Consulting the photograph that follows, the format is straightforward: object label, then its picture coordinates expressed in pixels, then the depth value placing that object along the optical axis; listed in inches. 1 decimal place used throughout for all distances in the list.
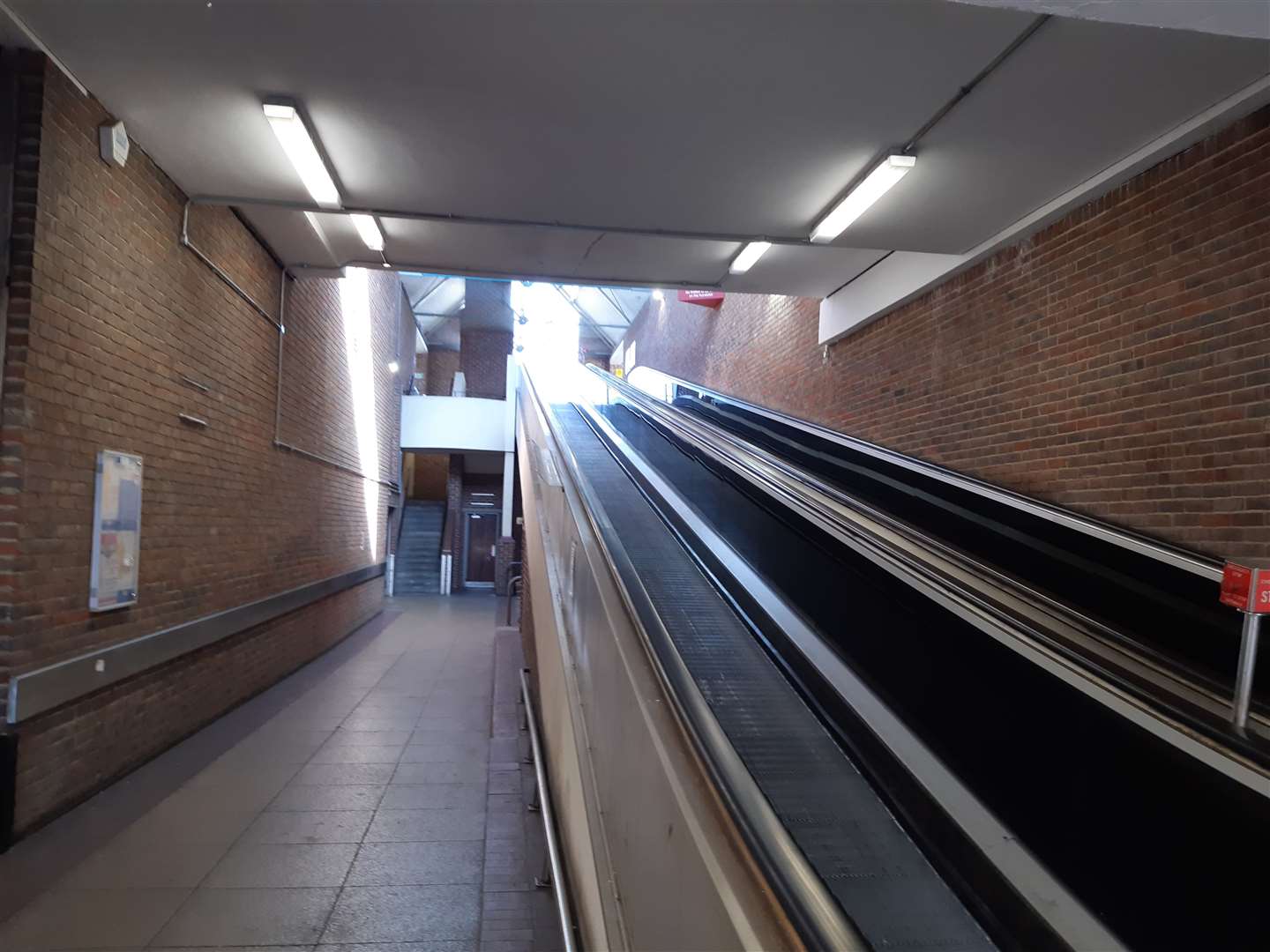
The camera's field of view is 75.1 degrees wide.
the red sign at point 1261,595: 106.3
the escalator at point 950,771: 100.3
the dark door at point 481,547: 808.3
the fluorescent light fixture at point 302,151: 177.6
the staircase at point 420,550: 760.3
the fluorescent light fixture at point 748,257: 291.9
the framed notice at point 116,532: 178.2
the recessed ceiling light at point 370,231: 264.4
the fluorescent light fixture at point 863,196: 199.3
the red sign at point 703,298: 609.6
